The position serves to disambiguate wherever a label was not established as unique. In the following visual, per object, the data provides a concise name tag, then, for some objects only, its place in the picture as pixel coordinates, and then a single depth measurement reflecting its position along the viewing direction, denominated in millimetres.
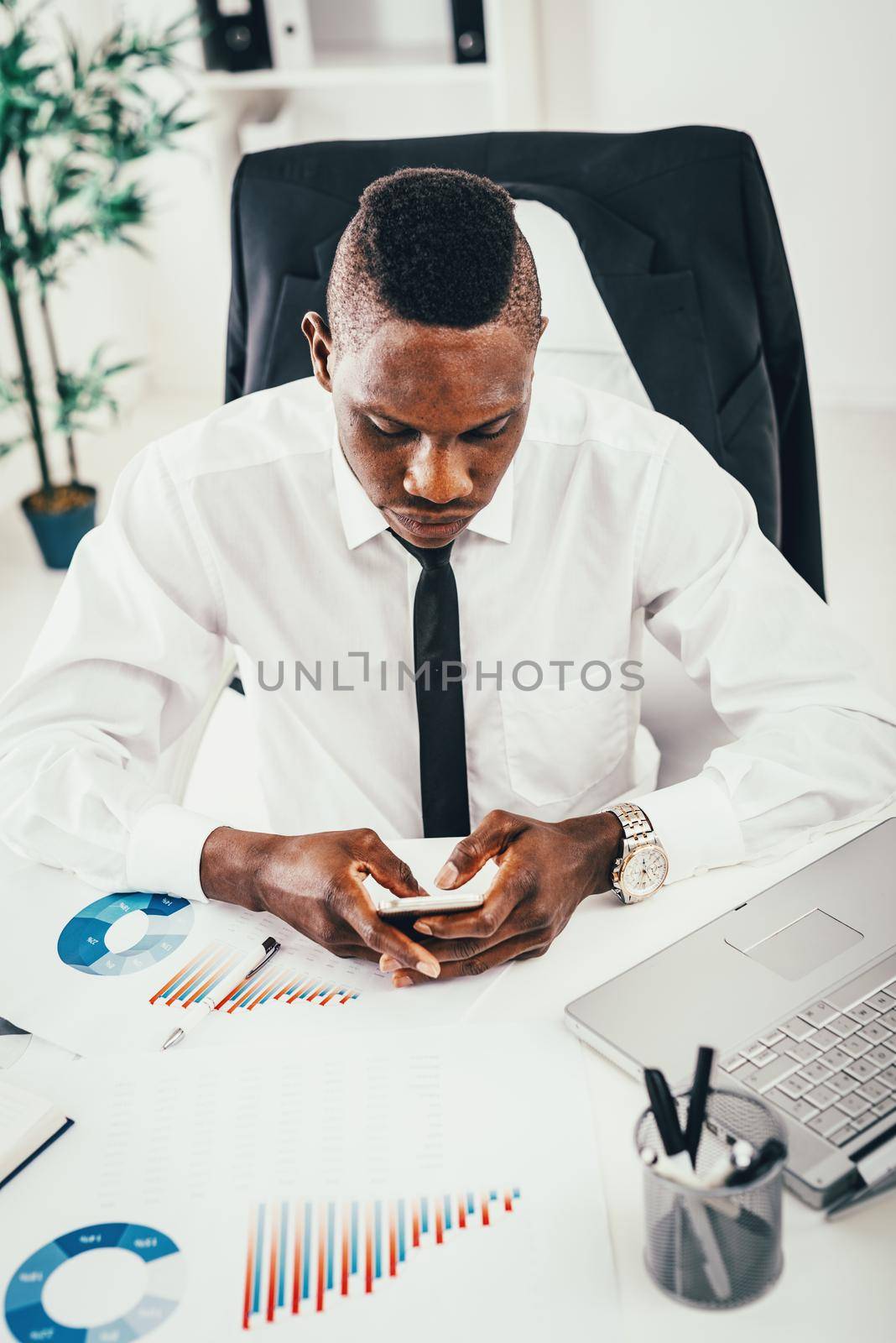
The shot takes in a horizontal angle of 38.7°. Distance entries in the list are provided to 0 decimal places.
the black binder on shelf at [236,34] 3660
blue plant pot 3271
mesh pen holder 692
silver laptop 797
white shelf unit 3426
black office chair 1600
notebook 826
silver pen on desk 925
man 1032
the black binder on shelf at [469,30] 3490
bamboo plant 2811
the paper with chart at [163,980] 942
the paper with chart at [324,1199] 725
